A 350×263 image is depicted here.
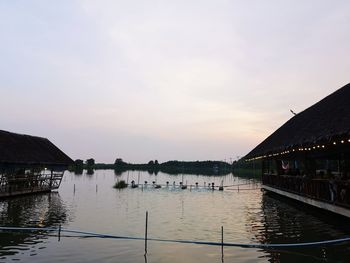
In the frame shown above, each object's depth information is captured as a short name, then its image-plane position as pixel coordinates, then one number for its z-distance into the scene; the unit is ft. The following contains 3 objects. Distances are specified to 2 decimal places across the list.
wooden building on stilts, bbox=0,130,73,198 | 110.01
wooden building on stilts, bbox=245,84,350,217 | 55.54
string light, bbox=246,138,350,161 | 53.07
